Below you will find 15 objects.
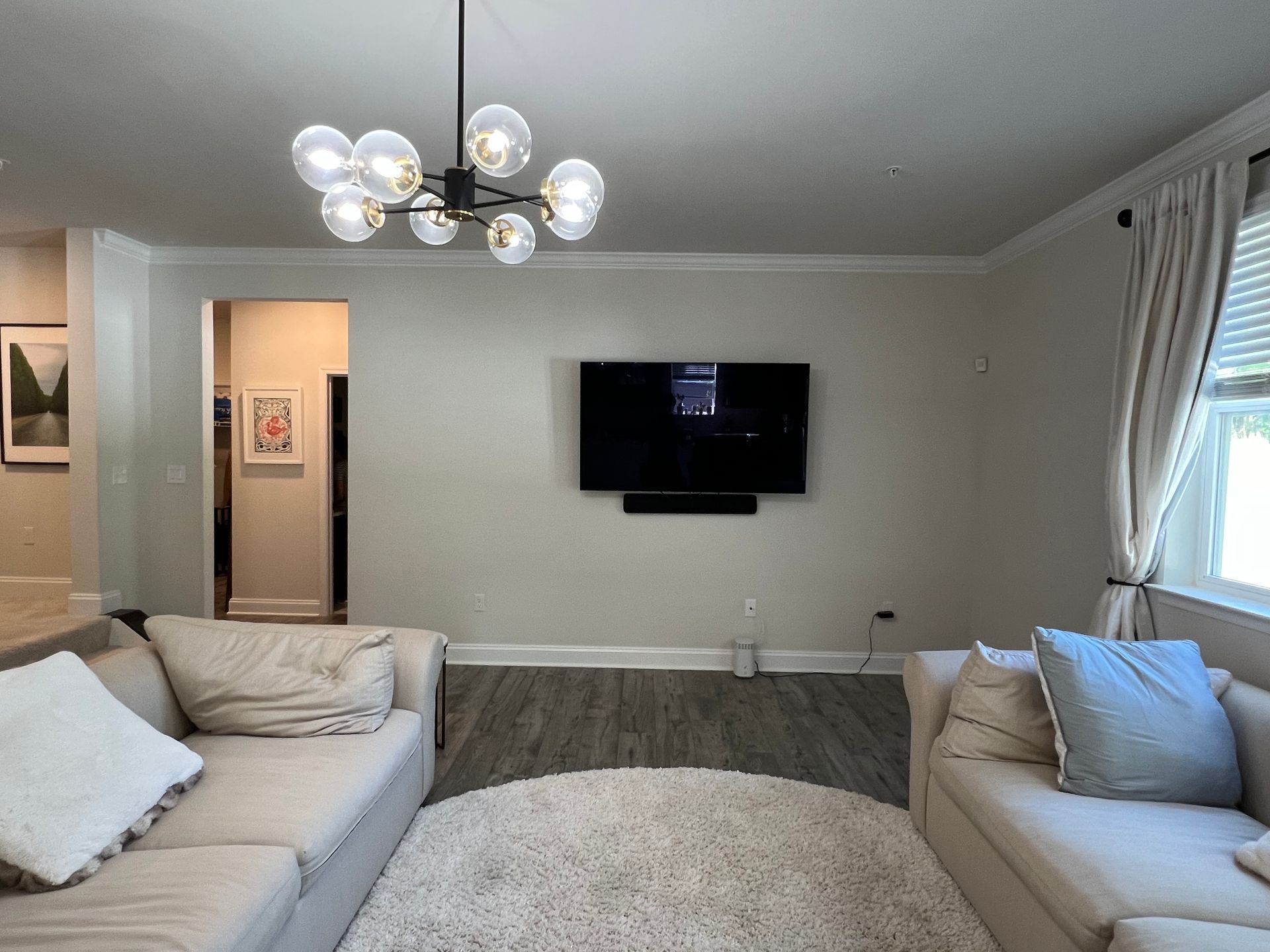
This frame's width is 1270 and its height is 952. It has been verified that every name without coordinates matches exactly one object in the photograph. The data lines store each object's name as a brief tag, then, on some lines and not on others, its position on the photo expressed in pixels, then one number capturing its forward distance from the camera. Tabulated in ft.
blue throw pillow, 6.15
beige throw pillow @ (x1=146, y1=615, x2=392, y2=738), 7.02
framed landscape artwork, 14.65
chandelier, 5.21
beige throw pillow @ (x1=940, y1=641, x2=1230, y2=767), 6.93
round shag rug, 6.27
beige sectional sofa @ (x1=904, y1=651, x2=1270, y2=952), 4.66
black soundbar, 13.97
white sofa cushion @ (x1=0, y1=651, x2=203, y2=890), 4.54
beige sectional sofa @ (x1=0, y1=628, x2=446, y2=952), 4.22
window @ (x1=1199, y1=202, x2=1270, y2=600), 7.76
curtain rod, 9.35
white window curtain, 7.84
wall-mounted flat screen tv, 13.55
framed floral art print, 17.71
